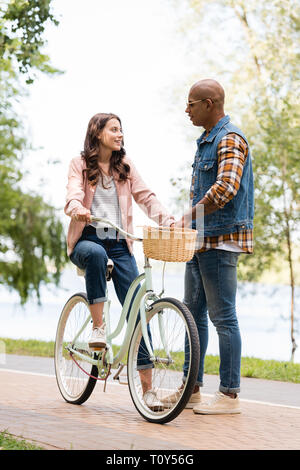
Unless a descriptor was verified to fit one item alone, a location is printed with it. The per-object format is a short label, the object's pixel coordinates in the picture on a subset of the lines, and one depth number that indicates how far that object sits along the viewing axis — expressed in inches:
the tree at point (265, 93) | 1012.7
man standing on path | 365.4
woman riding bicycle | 366.4
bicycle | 320.1
